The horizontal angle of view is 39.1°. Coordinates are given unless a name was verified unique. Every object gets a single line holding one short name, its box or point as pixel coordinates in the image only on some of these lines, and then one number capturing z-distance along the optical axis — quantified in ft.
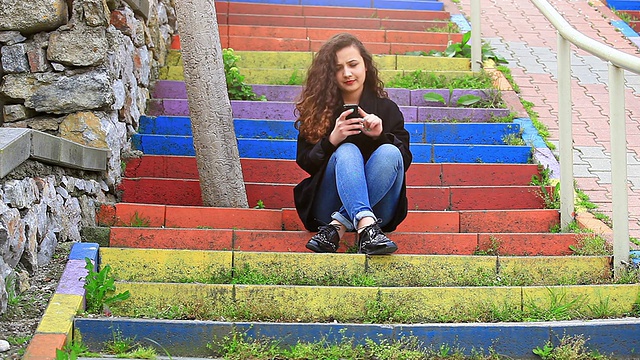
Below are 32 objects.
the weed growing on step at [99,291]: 12.73
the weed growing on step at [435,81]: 23.72
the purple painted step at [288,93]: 22.81
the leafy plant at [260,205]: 17.93
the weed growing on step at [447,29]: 29.32
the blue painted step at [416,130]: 20.93
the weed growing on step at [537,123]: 20.87
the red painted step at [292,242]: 15.40
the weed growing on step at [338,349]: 11.91
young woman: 14.43
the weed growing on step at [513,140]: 20.74
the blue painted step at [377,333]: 12.07
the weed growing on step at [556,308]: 12.95
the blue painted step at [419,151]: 20.06
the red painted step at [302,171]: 19.19
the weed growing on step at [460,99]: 22.58
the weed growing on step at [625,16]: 32.76
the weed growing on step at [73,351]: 10.38
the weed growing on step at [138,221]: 16.69
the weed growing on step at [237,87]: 22.45
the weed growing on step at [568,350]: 12.01
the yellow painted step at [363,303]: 12.82
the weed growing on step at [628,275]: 14.10
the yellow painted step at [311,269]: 13.94
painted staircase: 12.35
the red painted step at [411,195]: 18.25
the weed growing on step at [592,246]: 15.19
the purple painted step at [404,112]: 21.97
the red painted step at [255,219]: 16.76
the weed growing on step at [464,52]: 26.22
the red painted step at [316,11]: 30.14
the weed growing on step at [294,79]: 23.67
